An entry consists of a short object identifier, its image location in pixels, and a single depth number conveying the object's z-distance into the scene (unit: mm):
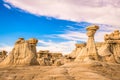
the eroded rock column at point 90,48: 28964
